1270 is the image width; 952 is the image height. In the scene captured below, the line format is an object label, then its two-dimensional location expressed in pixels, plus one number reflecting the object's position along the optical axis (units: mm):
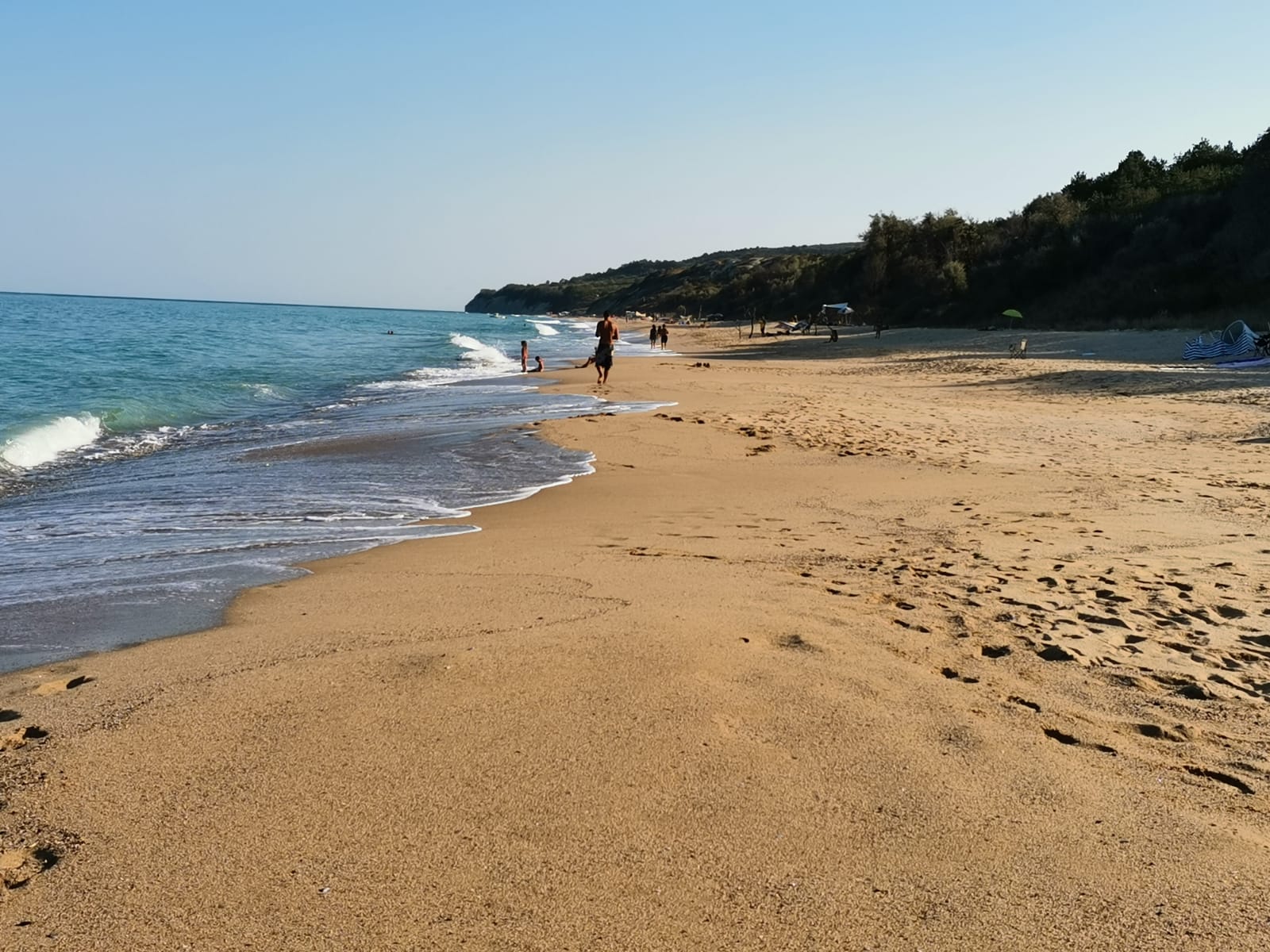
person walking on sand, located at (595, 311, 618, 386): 22203
